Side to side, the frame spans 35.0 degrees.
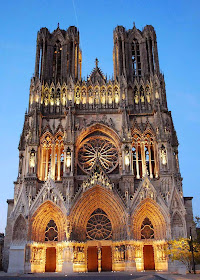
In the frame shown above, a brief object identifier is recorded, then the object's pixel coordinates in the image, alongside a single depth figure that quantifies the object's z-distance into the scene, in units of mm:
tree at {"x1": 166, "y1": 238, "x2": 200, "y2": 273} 23156
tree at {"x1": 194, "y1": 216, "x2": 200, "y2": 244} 25422
